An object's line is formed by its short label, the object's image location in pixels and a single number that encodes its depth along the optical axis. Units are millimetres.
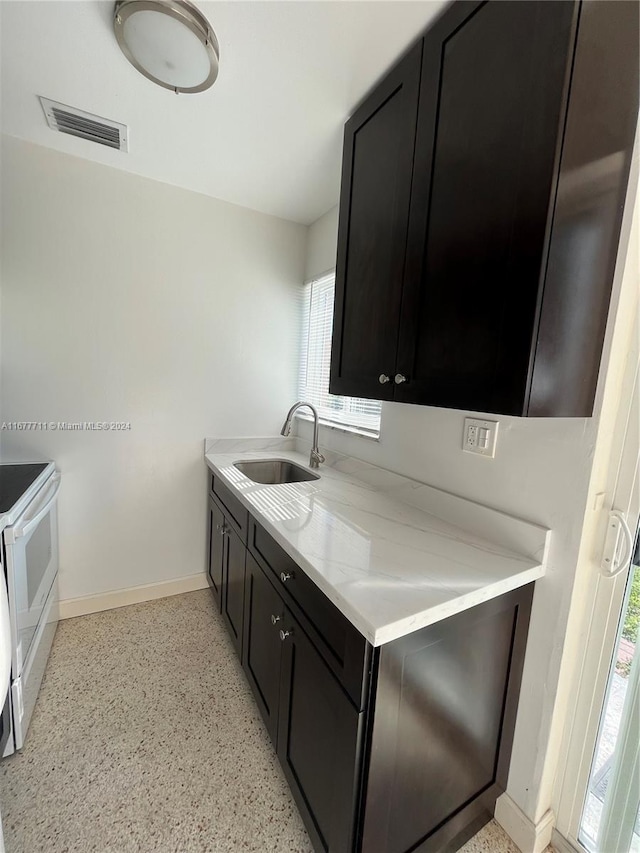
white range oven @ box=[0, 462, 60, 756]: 1231
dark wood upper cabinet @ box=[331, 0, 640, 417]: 750
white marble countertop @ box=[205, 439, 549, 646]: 816
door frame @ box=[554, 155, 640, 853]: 909
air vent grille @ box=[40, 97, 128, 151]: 1453
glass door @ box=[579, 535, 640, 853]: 924
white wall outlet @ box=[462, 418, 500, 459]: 1172
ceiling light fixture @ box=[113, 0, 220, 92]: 1003
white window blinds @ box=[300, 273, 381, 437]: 2049
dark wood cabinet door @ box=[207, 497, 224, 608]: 1980
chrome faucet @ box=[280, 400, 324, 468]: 2031
